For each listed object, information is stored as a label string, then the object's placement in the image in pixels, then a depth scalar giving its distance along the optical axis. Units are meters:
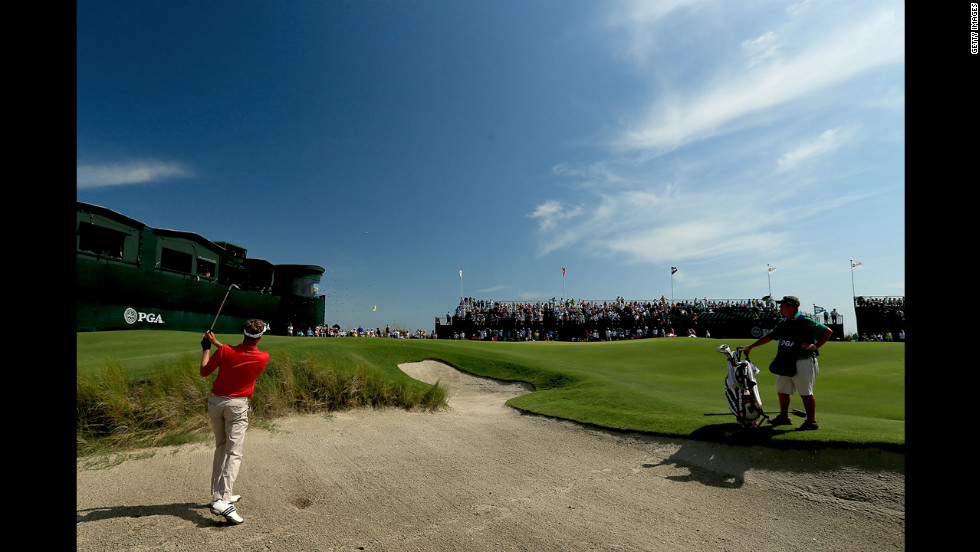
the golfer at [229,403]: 5.43
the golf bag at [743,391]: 7.41
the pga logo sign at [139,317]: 24.23
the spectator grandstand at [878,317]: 36.03
